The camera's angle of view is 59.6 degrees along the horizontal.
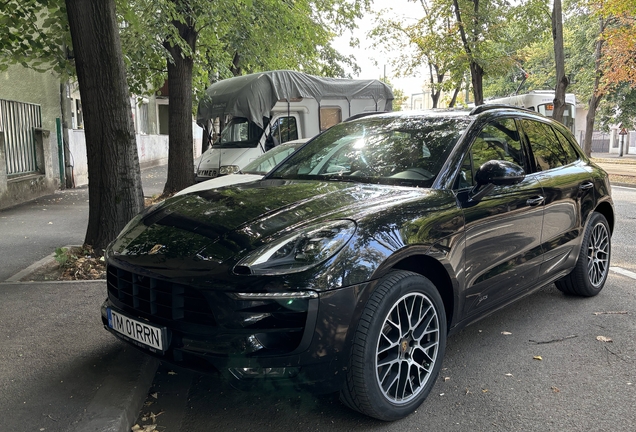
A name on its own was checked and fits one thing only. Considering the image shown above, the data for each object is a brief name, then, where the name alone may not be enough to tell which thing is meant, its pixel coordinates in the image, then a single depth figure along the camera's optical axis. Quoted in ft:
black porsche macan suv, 8.62
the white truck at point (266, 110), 42.06
